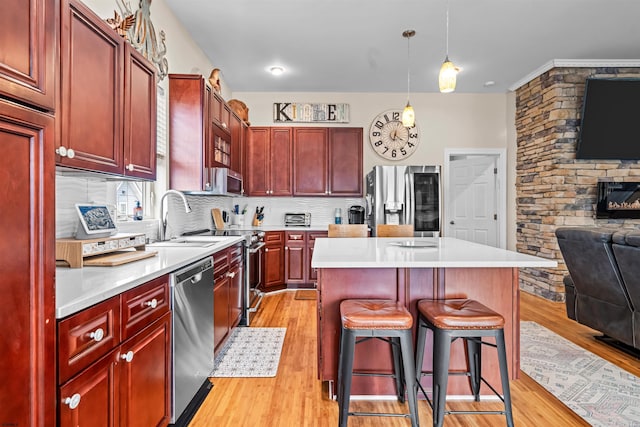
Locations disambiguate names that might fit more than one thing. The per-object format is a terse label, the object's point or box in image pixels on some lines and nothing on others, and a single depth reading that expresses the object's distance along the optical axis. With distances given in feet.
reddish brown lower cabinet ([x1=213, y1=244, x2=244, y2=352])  7.95
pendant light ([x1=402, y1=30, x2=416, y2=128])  10.05
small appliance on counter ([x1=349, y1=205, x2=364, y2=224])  16.39
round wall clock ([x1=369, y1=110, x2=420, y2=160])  17.28
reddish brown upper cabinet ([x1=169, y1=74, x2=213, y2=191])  9.61
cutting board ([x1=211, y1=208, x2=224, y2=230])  13.55
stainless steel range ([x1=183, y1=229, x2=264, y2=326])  10.90
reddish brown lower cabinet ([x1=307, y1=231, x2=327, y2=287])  15.49
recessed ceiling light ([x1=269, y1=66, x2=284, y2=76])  14.26
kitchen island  6.53
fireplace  13.44
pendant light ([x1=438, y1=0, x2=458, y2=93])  7.43
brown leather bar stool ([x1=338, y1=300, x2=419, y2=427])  5.22
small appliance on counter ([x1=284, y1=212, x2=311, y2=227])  16.78
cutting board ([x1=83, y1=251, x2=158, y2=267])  5.12
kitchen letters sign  17.13
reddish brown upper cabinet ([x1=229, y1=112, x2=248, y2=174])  12.99
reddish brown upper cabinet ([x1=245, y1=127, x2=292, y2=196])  16.29
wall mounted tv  13.39
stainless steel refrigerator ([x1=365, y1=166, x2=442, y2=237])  15.05
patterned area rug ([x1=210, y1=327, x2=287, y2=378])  7.92
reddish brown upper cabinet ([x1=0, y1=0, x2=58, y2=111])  2.61
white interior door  17.42
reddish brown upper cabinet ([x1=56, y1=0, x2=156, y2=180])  4.65
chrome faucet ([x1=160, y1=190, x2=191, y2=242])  8.55
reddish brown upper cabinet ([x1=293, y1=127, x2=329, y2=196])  16.28
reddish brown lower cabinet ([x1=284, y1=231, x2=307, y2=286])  15.49
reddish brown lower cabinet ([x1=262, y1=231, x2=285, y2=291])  14.74
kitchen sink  8.10
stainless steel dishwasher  5.65
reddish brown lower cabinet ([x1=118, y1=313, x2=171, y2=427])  4.26
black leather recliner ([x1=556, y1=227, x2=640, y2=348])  8.04
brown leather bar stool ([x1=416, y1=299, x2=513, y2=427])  5.24
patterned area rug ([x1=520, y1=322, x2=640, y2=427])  6.29
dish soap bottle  8.22
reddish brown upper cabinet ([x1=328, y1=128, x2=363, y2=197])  16.28
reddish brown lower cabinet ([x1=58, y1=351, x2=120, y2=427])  3.28
